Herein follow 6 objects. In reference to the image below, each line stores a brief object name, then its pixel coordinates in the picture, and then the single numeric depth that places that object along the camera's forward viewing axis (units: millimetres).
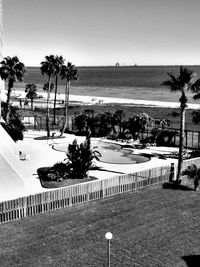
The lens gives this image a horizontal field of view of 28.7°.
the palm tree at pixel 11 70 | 42719
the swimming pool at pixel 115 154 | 35438
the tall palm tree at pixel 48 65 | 48438
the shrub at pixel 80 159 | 28141
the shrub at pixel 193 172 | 26308
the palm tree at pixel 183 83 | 26161
